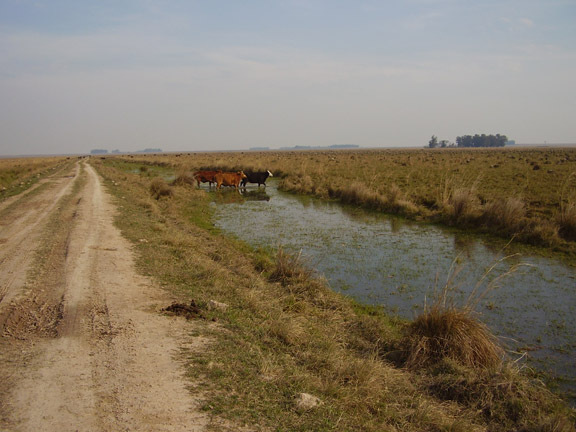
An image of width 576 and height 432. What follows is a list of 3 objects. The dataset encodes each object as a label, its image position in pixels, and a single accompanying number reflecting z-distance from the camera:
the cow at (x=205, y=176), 26.31
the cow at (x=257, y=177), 26.77
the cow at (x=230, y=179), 25.64
